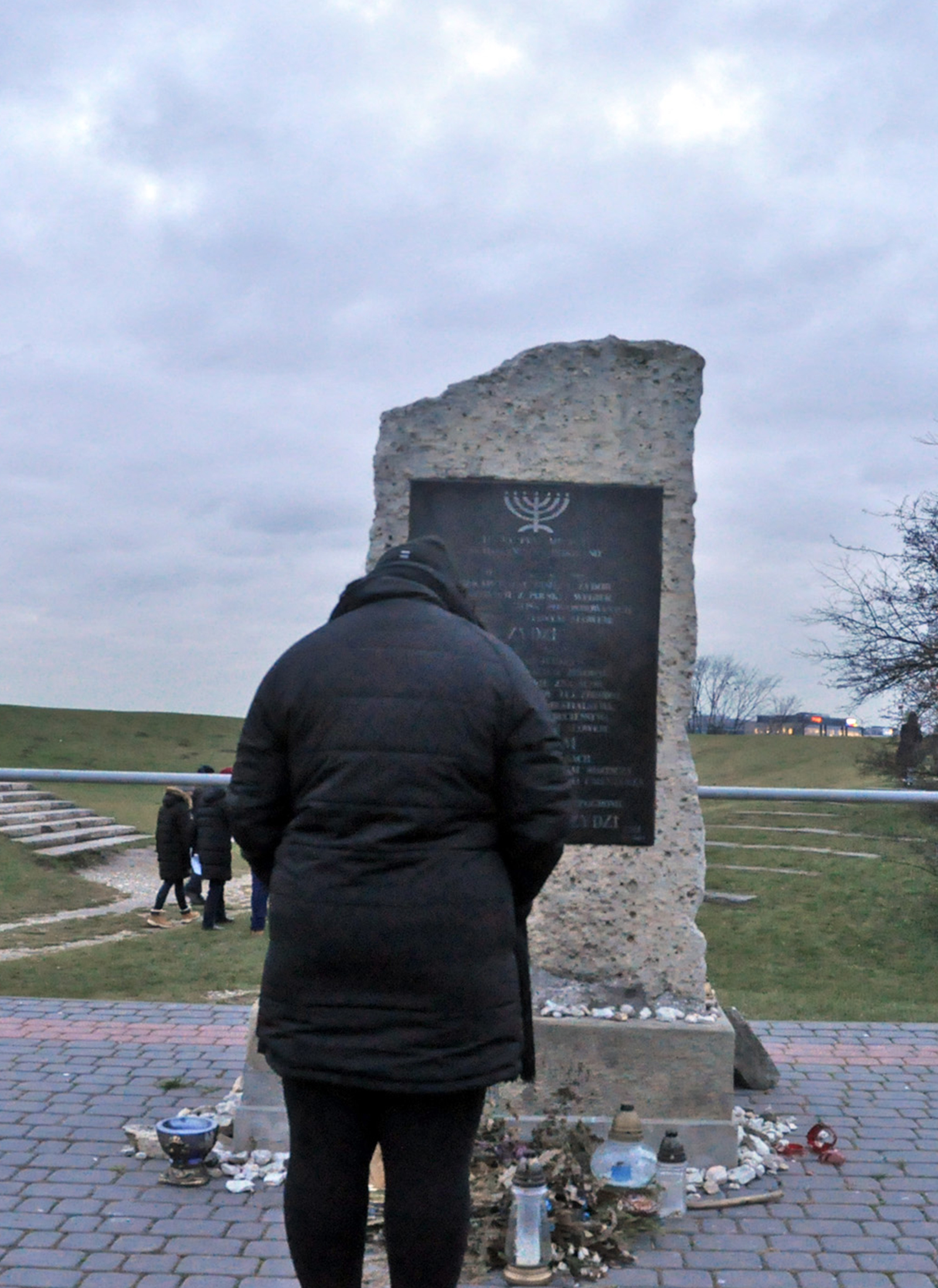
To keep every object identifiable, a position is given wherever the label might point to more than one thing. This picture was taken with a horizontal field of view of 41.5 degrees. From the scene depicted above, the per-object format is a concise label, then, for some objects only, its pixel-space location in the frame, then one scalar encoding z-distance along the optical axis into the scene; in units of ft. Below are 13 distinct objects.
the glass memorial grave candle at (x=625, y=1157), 14.35
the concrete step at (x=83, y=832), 43.86
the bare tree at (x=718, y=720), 184.14
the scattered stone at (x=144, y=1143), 15.87
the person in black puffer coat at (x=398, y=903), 8.36
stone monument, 16.43
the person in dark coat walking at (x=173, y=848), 31.68
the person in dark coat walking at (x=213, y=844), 33.45
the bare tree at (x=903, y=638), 64.49
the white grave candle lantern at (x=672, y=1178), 14.25
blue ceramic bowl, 14.87
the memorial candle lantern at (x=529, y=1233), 12.51
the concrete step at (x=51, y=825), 48.02
